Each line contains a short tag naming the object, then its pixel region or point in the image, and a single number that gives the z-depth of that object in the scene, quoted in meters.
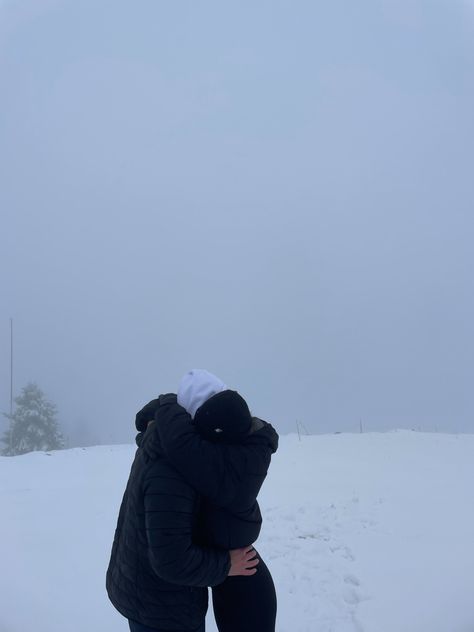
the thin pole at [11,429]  23.65
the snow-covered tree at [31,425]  26.59
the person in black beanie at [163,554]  2.06
